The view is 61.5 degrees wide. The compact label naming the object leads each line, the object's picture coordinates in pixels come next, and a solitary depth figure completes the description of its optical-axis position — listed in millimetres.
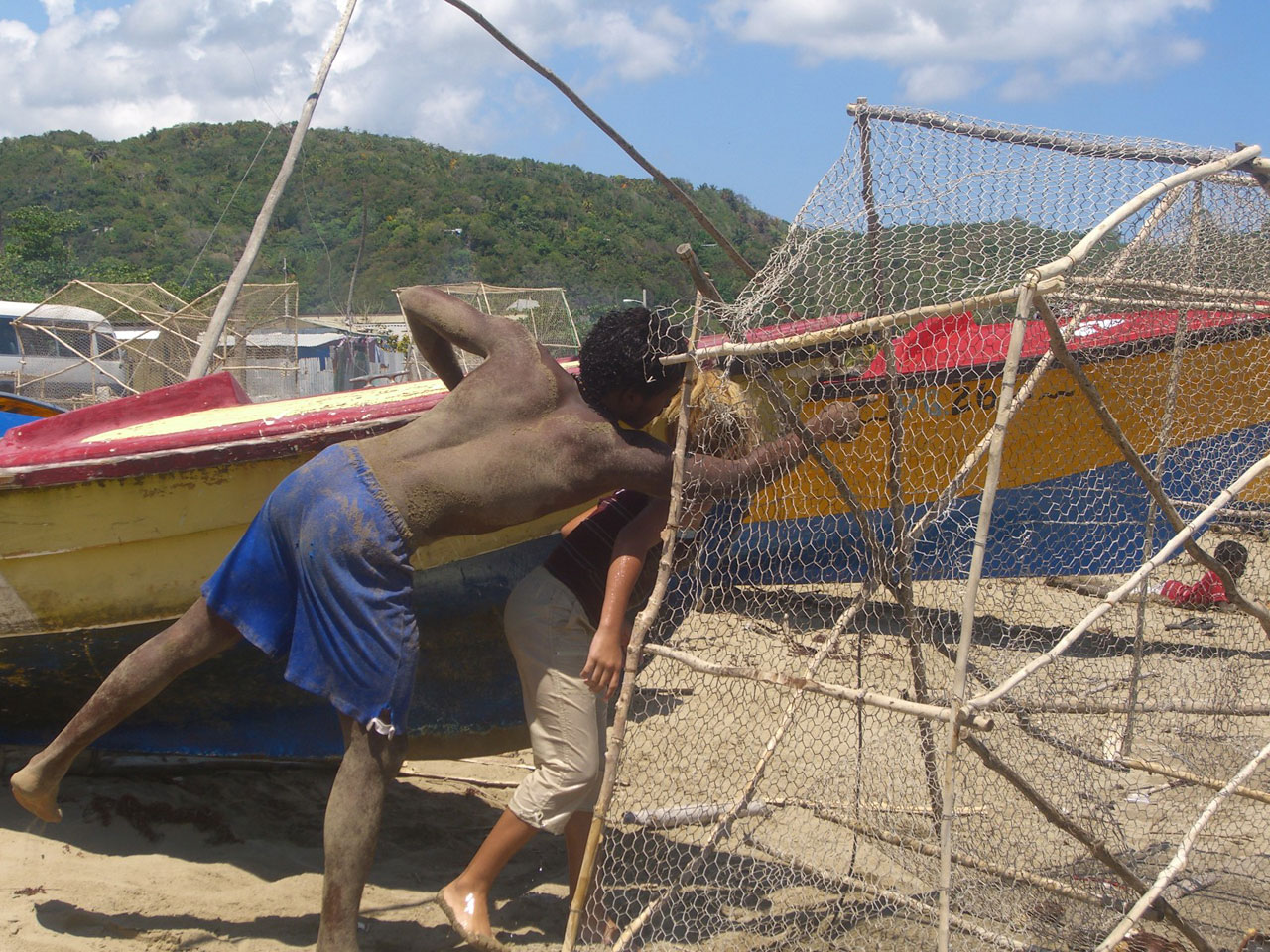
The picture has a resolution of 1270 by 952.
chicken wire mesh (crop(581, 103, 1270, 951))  2777
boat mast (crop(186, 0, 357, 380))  7367
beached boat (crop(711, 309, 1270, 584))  3834
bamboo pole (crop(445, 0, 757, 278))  3352
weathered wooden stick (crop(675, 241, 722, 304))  2551
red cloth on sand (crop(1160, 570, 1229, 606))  4036
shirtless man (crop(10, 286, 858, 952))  2572
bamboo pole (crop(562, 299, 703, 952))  2680
